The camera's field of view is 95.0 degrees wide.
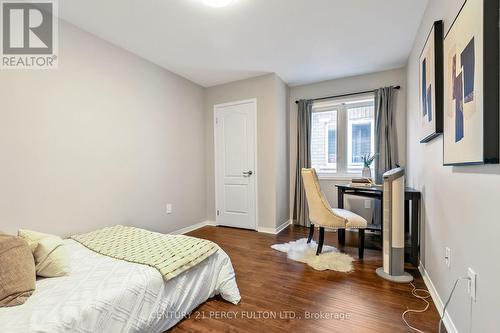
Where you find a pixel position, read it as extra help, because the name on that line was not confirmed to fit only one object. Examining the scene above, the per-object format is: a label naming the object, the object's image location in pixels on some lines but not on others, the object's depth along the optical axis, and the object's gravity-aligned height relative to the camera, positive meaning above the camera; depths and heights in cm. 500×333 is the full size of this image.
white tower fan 215 -60
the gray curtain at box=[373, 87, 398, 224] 343 +47
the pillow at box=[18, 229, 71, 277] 147 -59
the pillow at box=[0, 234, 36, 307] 120 -59
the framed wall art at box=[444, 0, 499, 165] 98 +39
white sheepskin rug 243 -107
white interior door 385 +2
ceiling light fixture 197 +142
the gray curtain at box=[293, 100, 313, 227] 399 +22
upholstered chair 262 -59
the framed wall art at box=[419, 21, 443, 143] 165 +63
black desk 235 -50
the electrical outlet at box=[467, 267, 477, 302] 115 -61
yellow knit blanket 163 -68
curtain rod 341 +115
